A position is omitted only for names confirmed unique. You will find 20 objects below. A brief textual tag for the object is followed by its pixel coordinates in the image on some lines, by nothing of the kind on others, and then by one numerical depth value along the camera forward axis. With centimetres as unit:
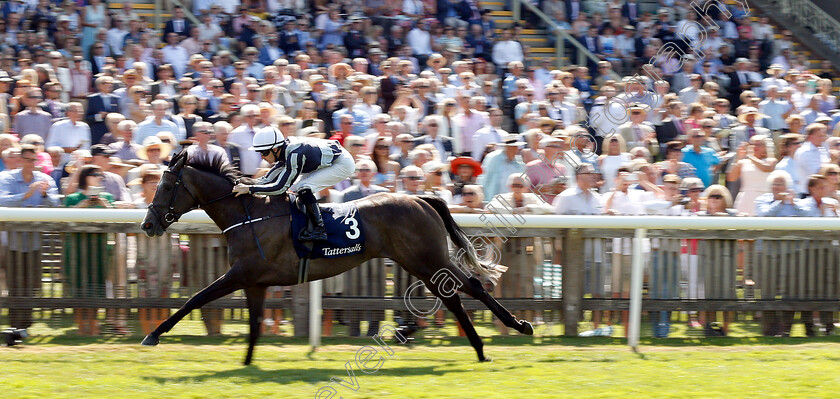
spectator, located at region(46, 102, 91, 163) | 1853
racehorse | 1269
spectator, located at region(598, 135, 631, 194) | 1761
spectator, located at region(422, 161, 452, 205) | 1605
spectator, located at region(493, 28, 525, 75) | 2544
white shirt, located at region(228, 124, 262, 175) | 1805
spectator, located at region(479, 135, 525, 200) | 1698
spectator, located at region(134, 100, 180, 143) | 1827
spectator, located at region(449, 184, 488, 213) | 1501
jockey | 1265
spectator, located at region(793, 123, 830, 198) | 1880
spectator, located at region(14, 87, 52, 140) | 1888
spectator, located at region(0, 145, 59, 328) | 1376
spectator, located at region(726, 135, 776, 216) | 1745
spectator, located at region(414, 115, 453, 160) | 1931
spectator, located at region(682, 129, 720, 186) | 1900
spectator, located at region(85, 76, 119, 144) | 1982
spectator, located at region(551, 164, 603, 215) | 1510
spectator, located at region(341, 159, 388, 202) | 1512
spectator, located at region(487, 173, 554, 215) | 1487
